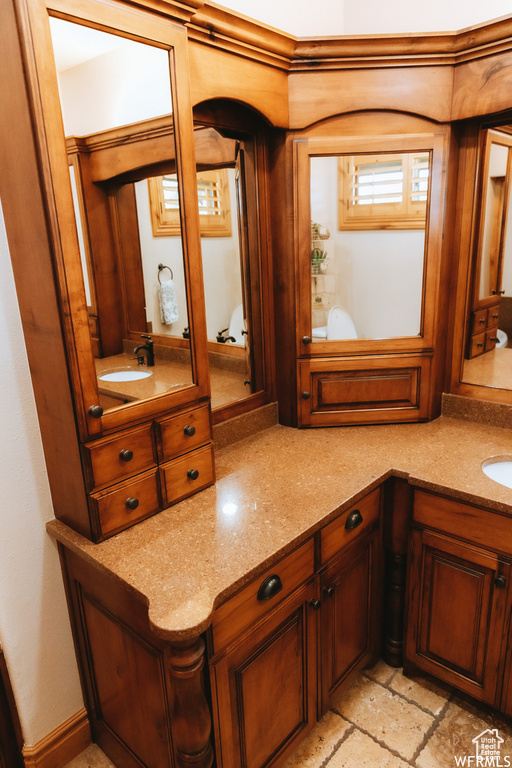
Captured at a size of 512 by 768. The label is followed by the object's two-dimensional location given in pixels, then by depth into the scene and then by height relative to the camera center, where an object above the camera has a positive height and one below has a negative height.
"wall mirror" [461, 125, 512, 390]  1.94 -0.15
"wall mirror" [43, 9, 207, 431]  1.19 +0.10
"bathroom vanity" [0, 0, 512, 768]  1.20 -0.36
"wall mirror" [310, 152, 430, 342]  1.91 -0.01
